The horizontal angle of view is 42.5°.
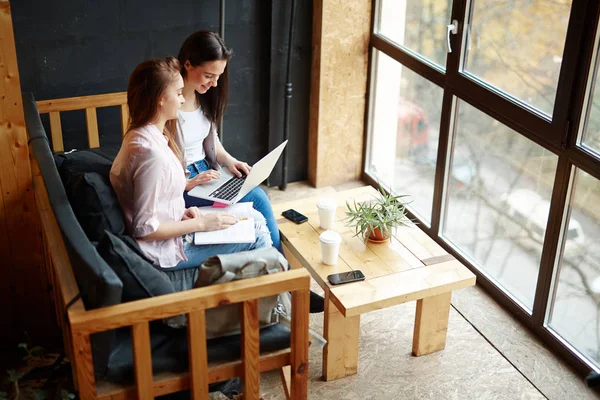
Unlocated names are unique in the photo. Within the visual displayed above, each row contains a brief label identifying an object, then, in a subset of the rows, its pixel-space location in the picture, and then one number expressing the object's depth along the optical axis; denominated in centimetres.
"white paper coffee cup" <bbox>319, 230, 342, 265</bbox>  302
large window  299
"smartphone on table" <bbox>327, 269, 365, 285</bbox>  296
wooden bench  224
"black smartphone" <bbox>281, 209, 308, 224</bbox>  341
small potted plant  320
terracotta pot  323
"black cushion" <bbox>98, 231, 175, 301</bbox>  237
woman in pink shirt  269
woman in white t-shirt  319
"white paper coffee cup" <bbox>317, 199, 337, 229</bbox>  331
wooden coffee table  293
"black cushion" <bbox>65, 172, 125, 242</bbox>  256
